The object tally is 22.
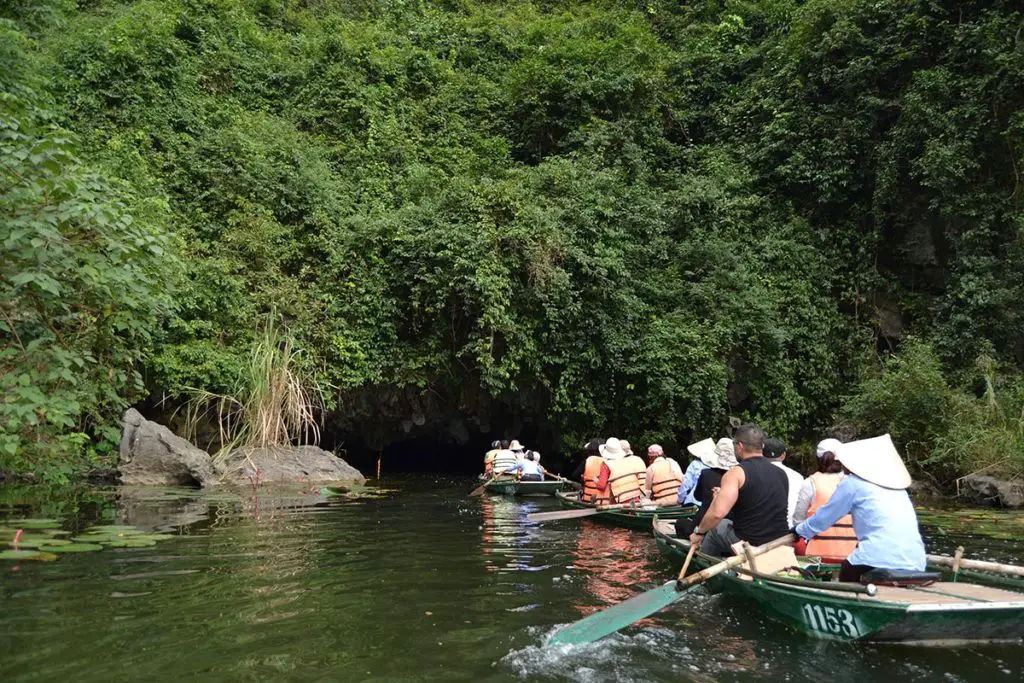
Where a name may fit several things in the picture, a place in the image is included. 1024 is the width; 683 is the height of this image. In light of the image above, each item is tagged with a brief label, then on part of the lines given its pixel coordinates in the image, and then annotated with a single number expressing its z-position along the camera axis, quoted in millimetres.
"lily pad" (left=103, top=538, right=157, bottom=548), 7095
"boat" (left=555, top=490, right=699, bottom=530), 9516
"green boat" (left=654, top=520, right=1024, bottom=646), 4391
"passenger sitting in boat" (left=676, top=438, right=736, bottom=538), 7051
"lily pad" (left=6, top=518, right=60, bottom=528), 7668
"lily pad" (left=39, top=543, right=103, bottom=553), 6500
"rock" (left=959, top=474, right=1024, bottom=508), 12445
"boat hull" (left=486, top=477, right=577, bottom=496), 13695
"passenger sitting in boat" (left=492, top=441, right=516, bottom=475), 14609
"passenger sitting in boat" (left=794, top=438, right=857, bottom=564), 5996
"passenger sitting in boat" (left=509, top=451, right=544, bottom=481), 14188
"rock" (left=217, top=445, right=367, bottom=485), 13156
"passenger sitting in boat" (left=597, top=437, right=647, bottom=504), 10453
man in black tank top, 5906
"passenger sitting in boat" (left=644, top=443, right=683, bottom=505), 10227
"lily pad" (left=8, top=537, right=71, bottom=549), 6609
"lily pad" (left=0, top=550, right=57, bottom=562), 6156
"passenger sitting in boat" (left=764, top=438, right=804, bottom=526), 6764
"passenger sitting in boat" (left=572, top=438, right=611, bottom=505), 10852
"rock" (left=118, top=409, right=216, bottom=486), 12570
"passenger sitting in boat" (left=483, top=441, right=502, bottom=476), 15055
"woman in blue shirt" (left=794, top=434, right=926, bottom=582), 4941
